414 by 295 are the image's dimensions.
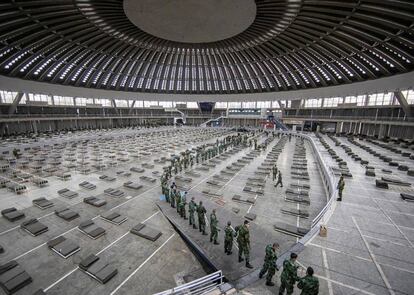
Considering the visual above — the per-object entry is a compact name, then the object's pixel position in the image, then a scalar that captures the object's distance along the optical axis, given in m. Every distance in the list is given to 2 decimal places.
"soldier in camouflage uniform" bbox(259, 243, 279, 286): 6.90
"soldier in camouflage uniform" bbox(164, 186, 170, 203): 15.08
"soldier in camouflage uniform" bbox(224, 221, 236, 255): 8.79
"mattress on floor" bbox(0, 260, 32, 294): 7.50
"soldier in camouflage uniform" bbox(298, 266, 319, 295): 5.72
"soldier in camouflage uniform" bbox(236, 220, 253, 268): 8.05
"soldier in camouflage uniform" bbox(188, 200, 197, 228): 11.52
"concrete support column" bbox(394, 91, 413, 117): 39.38
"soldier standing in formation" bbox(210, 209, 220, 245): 9.74
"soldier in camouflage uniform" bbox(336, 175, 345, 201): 13.25
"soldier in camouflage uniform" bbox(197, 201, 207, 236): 10.78
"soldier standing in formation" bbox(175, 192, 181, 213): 13.19
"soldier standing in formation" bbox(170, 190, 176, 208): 14.26
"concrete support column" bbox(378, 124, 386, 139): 47.22
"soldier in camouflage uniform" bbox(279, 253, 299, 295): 6.22
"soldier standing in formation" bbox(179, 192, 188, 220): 12.65
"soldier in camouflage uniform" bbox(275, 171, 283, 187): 18.27
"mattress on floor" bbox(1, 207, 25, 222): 12.47
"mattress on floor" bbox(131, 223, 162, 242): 10.83
